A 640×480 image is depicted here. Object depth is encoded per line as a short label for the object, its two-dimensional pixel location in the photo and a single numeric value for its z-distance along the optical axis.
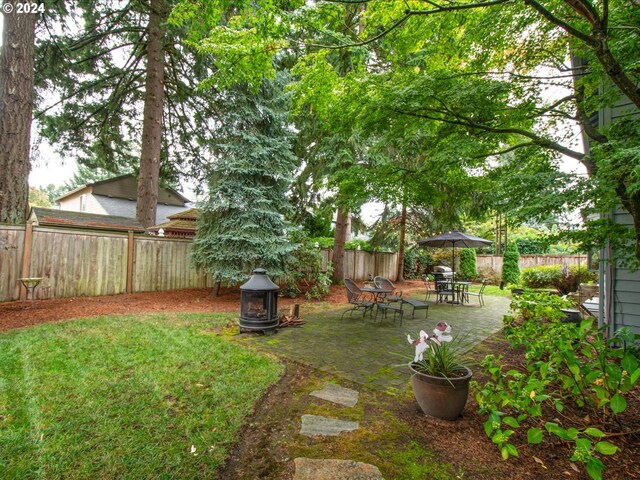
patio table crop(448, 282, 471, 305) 8.99
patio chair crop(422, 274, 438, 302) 9.57
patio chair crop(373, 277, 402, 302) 7.57
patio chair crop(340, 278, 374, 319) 6.53
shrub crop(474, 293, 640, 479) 1.75
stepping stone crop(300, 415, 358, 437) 2.30
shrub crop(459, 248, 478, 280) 15.28
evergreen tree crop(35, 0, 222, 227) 9.17
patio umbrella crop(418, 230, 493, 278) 8.83
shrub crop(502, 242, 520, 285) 13.63
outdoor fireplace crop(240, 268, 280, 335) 4.88
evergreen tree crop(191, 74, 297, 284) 7.71
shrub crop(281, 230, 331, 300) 8.83
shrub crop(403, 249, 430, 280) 15.80
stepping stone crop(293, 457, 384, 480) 1.82
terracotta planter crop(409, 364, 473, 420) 2.45
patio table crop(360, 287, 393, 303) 6.64
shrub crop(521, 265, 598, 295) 9.88
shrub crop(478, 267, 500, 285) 15.62
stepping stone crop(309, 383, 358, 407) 2.80
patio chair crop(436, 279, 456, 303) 9.01
